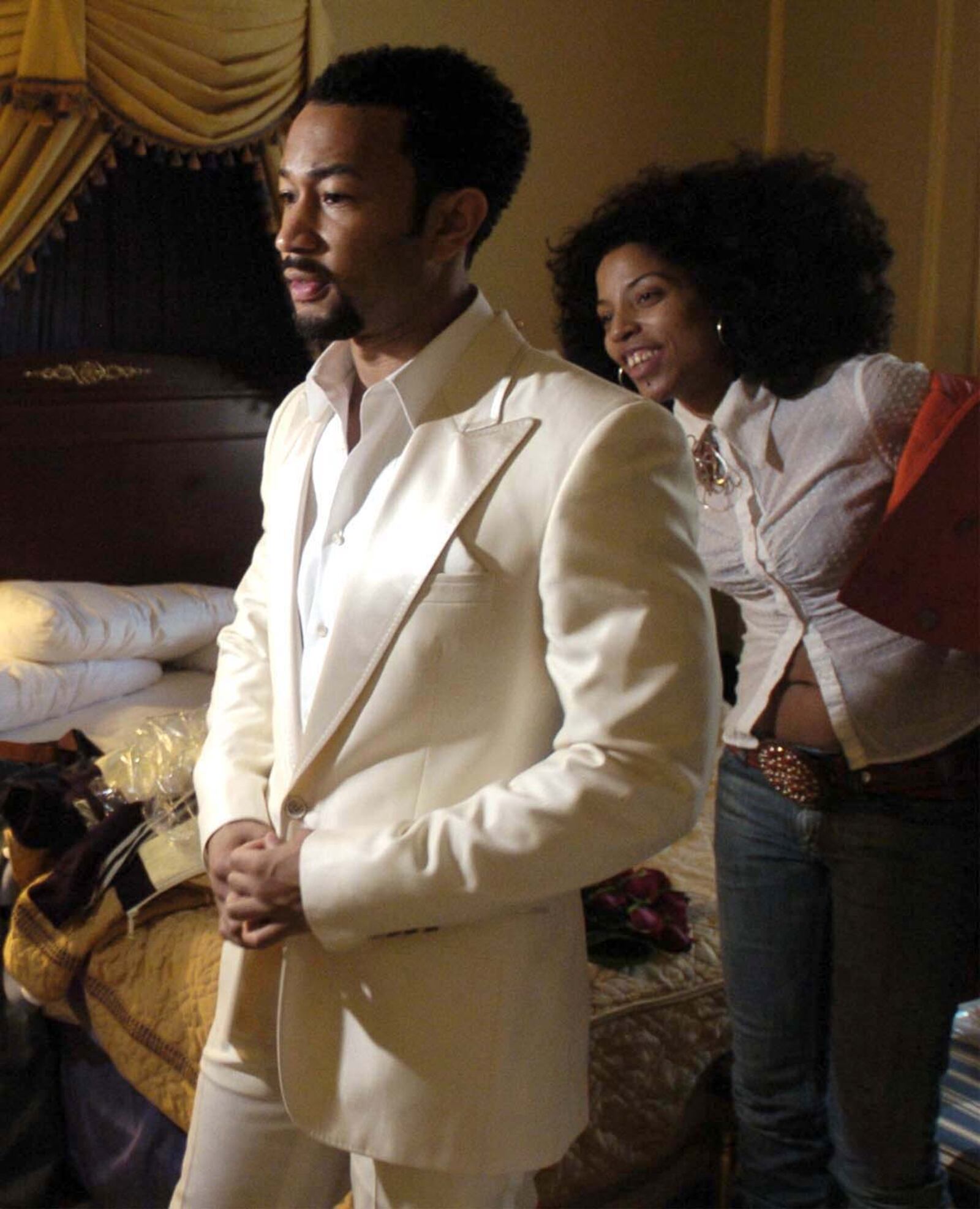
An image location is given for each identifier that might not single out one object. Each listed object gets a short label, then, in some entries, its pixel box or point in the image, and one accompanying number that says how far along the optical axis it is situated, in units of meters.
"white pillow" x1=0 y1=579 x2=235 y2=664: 2.76
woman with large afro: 1.49
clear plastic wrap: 2.04
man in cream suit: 1.11
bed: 1.83
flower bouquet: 1.99
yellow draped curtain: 2.81
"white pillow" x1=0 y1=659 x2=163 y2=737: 2.68
